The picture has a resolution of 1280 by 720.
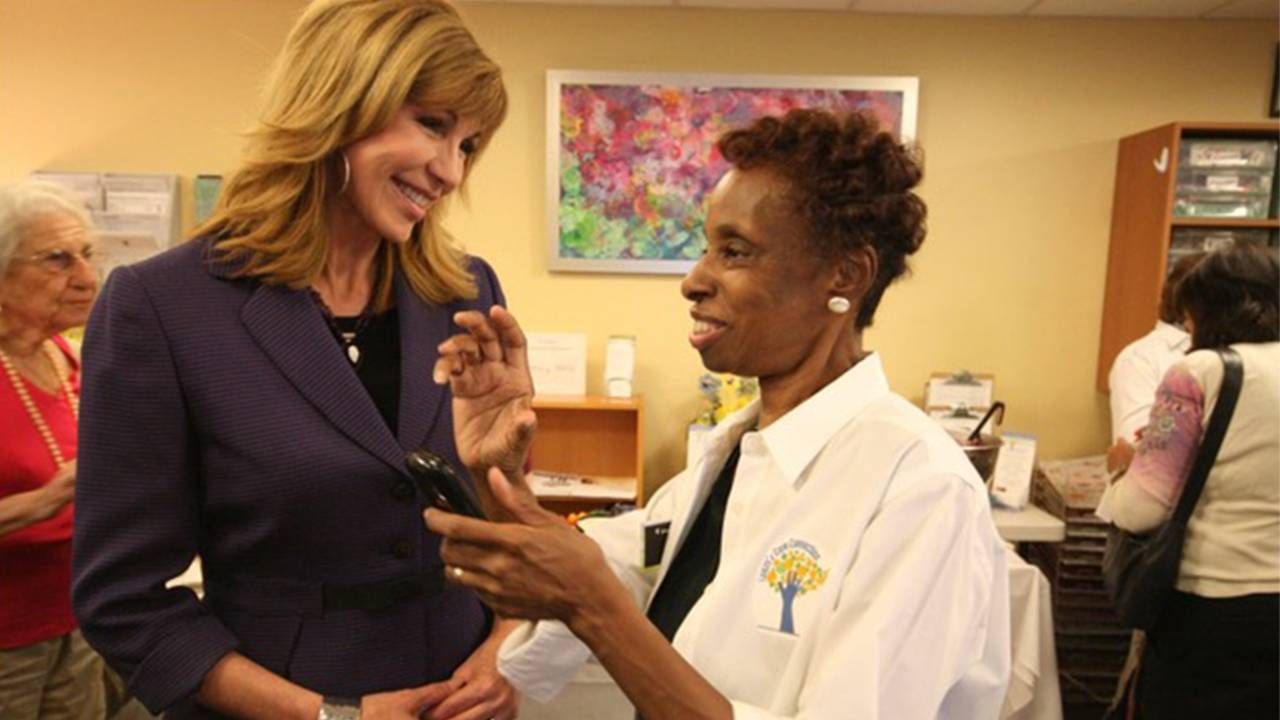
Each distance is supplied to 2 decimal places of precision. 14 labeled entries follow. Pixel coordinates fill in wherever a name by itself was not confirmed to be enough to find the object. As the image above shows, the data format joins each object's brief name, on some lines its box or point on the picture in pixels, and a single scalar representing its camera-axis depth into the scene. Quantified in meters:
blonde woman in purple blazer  0.95
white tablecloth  2.29
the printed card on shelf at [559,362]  3.34
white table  2.80
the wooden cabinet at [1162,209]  3.04
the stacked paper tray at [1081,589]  3.02
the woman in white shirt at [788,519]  0.72
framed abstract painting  3.28
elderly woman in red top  1.57
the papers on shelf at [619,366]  3.30
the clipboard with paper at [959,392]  3.42
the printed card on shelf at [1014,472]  2.98
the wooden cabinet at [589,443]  3.45
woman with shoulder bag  1.81
